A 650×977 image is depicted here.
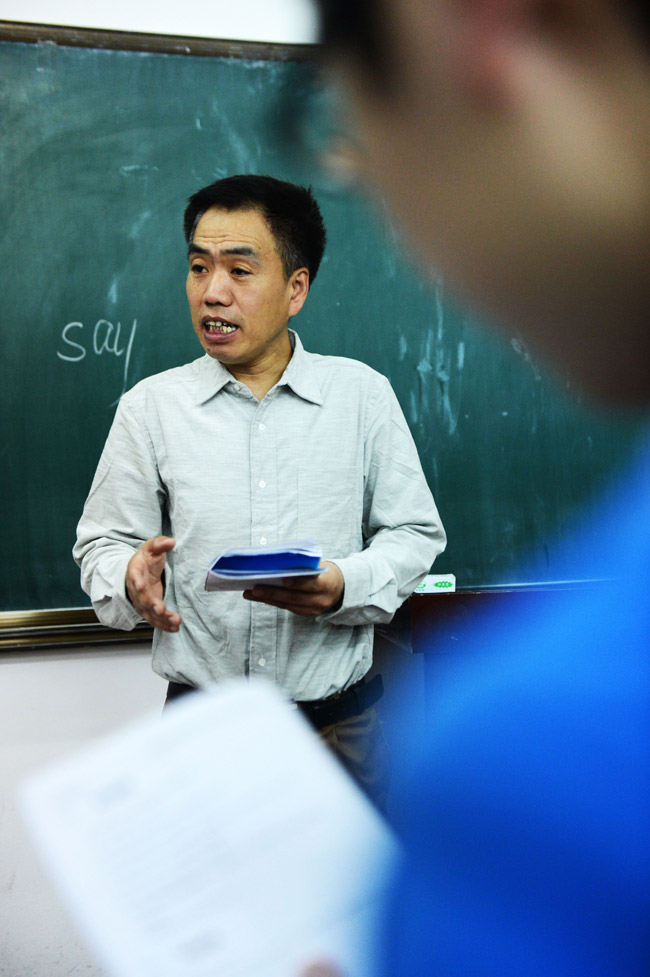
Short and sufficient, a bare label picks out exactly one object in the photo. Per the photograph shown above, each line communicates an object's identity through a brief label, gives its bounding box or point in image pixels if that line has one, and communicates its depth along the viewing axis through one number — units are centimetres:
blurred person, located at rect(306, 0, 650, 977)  64
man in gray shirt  137
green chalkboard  191
